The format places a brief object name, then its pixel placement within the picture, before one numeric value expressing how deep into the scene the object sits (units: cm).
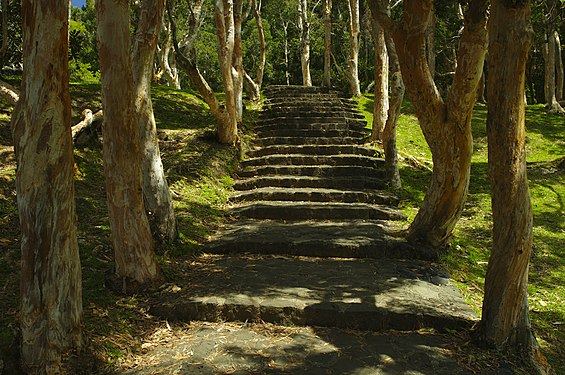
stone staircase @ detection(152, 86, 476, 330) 414
